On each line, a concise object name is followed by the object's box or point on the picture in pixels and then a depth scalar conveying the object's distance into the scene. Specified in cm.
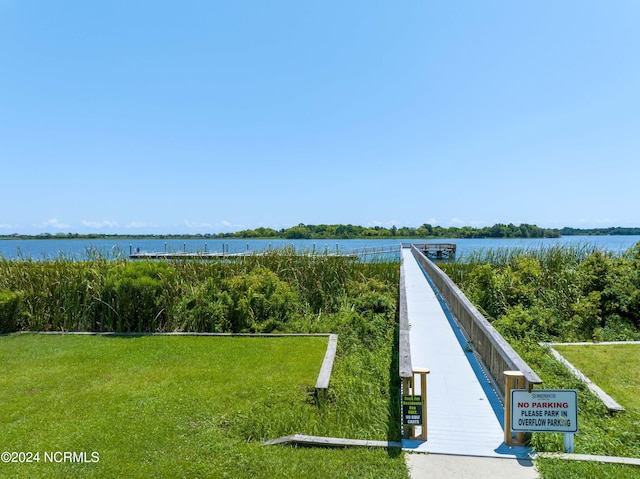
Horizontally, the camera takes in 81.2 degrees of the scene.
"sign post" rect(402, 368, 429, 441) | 352
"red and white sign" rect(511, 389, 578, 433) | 326
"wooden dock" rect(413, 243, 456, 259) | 3519
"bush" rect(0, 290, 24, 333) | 822
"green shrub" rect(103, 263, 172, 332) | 838
